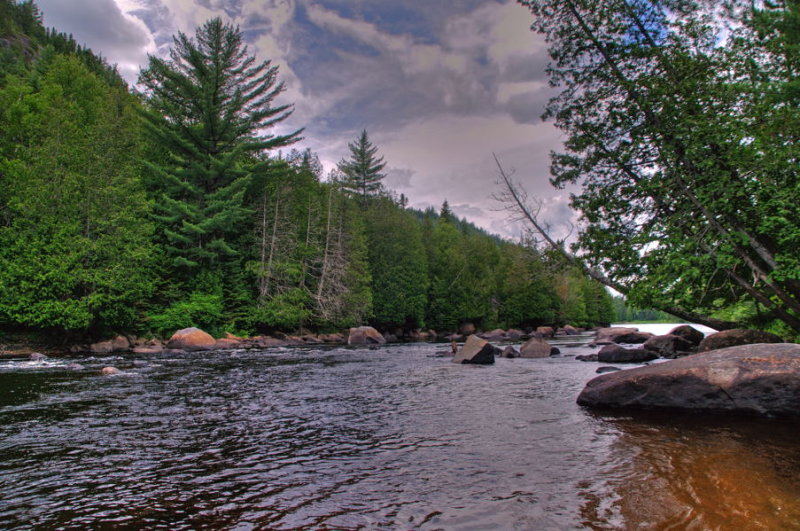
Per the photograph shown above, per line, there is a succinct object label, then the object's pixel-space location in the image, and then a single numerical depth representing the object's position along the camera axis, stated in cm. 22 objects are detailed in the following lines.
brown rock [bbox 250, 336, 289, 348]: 2890
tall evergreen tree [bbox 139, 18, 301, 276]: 2992
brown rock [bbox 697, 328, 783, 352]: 1377
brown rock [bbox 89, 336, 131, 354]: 2248
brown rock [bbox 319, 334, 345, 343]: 3701
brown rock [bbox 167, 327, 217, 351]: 2345
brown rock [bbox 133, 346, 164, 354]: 2156
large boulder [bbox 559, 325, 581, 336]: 6622
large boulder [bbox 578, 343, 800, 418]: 749
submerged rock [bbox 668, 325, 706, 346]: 2075
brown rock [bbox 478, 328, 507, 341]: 4574
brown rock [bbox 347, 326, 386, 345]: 3416
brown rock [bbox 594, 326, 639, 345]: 3121
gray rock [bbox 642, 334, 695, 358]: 1958
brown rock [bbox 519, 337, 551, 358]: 2128
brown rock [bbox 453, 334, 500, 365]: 1766
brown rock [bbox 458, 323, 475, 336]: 6082
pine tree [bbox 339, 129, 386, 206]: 6419
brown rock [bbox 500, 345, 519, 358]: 2127
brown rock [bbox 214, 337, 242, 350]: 2571
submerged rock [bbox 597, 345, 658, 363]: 1751
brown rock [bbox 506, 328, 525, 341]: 5052
